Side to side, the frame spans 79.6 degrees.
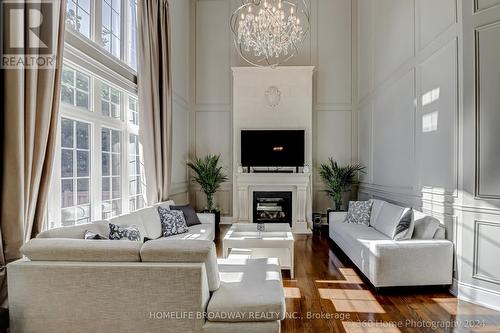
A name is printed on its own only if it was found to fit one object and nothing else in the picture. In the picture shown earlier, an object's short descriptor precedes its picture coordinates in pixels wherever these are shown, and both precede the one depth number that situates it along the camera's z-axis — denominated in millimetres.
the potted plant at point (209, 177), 6383
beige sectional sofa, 1861
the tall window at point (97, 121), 2953
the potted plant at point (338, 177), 6266
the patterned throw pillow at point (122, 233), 2662
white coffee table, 3666
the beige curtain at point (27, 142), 2064
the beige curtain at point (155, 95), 4324
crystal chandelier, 3529
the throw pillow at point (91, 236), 2338
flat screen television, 6457
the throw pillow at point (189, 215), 4734
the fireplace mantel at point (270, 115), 6465
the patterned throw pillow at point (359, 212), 4811
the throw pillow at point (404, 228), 3457
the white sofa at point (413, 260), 3178
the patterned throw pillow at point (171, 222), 4137
